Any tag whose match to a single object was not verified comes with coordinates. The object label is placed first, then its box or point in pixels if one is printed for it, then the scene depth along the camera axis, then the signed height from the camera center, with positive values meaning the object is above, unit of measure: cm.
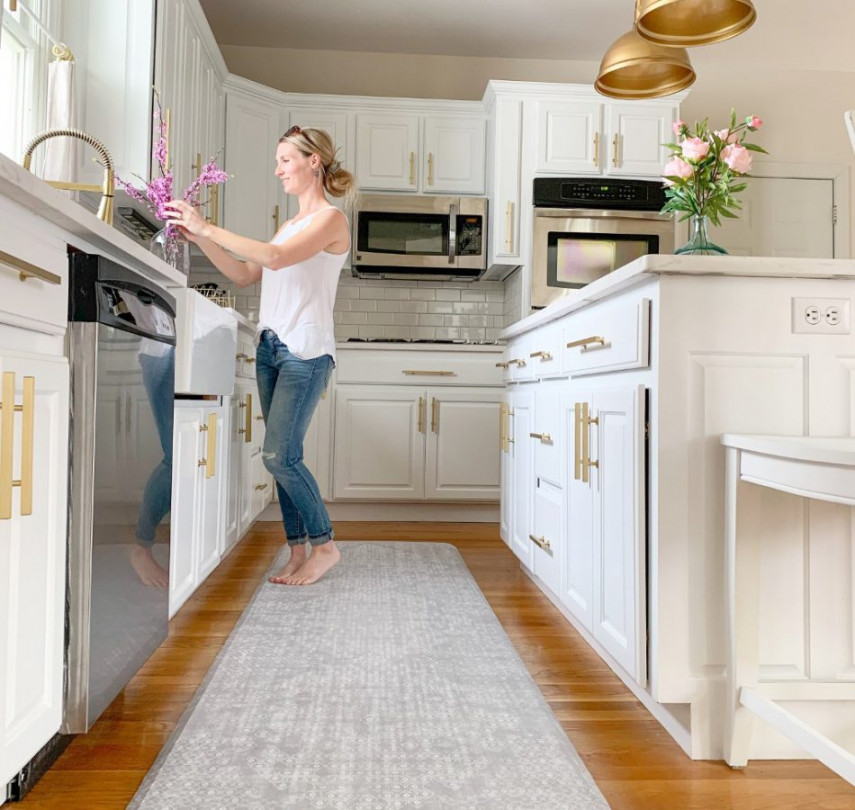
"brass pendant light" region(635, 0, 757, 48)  187 +100
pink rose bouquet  176 +60
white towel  205 +85
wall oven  406 +105
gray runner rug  117 -57
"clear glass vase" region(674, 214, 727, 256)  173 +42
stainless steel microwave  412 +103
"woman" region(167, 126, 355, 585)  248 +33
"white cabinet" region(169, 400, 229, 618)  190 -21
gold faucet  169 +57
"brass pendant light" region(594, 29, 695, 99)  210 +103
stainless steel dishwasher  120 -11
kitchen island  134 -12
